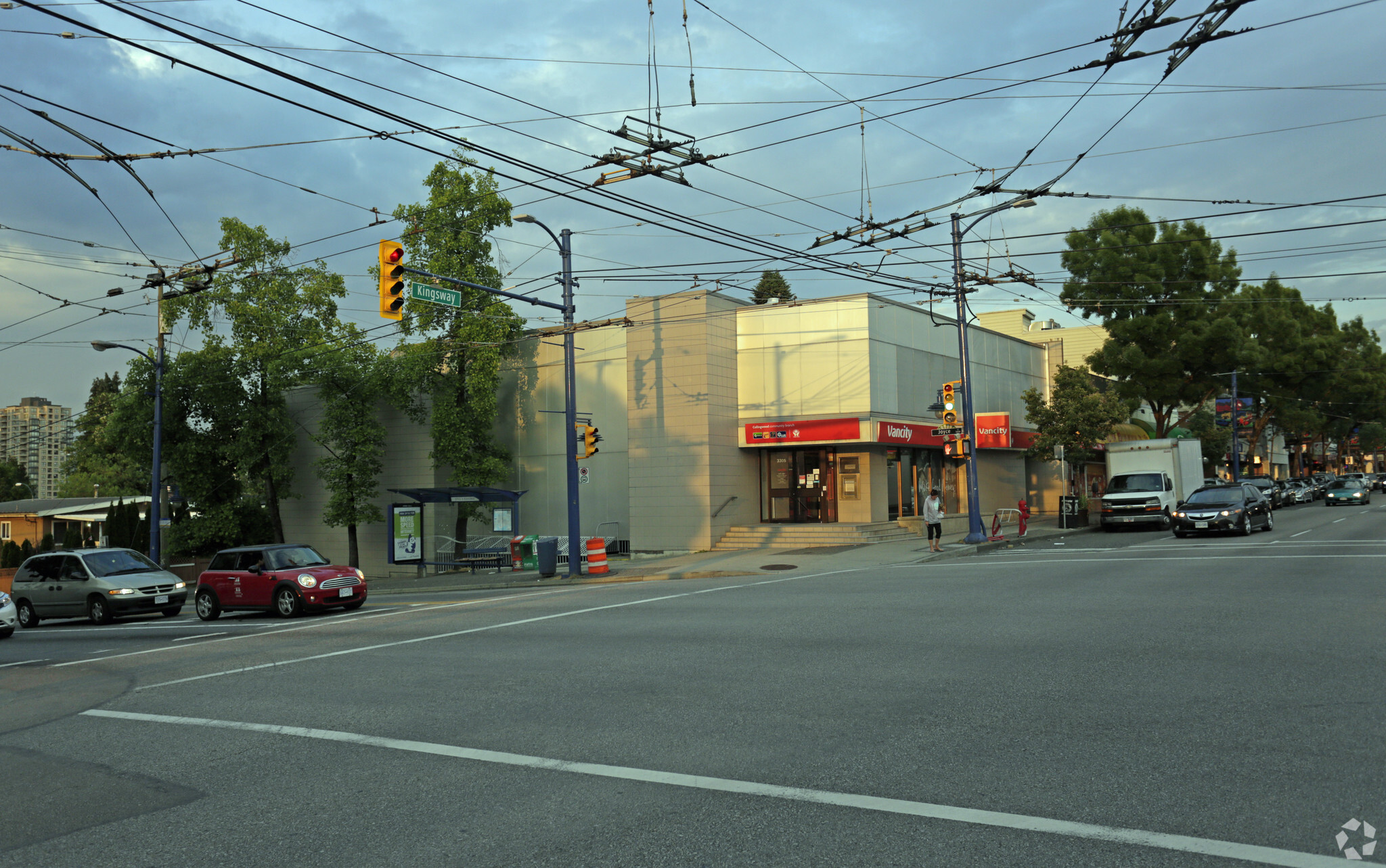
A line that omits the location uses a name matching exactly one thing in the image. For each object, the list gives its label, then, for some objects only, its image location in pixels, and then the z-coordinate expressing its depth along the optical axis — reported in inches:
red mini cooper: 752.3
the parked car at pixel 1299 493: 2357.3
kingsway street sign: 786.2
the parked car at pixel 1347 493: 2041.1
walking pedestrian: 1073.5
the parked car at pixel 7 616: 730.2
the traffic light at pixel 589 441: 1007.6
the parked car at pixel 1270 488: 2041.6
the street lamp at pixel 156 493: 1268.5
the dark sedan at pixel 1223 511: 1104.2
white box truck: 1331.2
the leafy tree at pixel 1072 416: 1497.3
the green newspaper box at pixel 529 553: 1213.1
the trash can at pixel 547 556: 1046.4
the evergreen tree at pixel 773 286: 2389.3
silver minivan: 812.0
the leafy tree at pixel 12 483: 3572.8
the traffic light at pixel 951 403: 1143.0
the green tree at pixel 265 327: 1391.5
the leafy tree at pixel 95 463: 2753.4
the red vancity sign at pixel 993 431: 1445.6
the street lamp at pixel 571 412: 977.5
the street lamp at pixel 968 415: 1114.7
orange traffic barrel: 1023.6
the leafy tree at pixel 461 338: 1243.8
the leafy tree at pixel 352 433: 1379.2
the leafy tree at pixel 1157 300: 1758.1
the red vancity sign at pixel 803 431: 1261.1
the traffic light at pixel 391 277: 682.8
